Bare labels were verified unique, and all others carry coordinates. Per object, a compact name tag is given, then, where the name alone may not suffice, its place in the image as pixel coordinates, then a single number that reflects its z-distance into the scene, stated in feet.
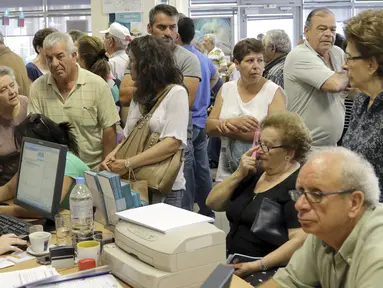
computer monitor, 7.57
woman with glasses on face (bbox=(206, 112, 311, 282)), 7.68
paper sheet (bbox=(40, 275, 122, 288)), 5.94
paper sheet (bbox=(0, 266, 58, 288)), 6.04
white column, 19.69
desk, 6.07
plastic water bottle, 7.11
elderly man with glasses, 5.13
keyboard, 7.71
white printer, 5.62
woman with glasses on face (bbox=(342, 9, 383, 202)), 7.02
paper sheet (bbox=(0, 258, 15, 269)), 6.64
